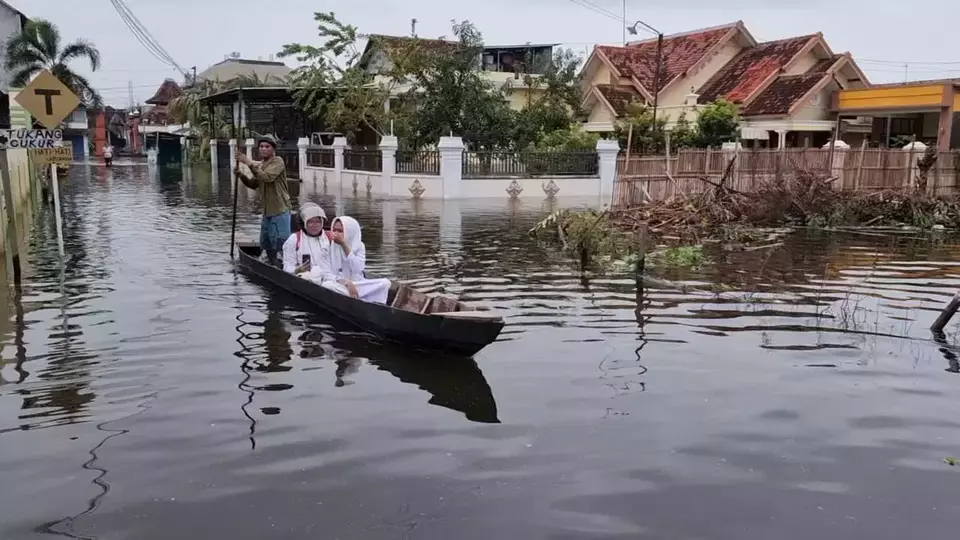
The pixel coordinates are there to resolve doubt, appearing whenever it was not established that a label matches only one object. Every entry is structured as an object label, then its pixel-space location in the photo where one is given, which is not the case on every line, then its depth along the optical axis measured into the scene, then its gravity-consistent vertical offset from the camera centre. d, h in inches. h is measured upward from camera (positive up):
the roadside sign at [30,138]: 444.1 +9.2
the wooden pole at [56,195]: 475.2 -22.7
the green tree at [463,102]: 1144.8 +80.3
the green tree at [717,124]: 1120.2 +53.7
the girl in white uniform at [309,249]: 389.1 -42.9
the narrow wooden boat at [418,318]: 301.3 -61.2
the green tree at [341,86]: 1290.6 +113.7
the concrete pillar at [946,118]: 1104.2 +65.2
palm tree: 1813.5 +227.5
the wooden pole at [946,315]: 354.5 -64.4
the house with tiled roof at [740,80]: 1211.9 +129.8
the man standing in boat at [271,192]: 467.5 -19.2
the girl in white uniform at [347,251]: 388.8 -42.9
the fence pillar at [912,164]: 887.1 +2.6
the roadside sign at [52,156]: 464.8 -0.2
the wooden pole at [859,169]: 876.0 -3.3
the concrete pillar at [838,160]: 884.0 +5.8
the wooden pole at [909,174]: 888.3 -8.6
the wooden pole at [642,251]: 497.4 -52.6
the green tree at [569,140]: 1174.3 +31.3
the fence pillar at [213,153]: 1842.2 +10.6
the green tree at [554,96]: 1317.7 +108.4
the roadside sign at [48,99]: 447.5 +30.5
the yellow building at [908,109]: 1114.1 +80.0
